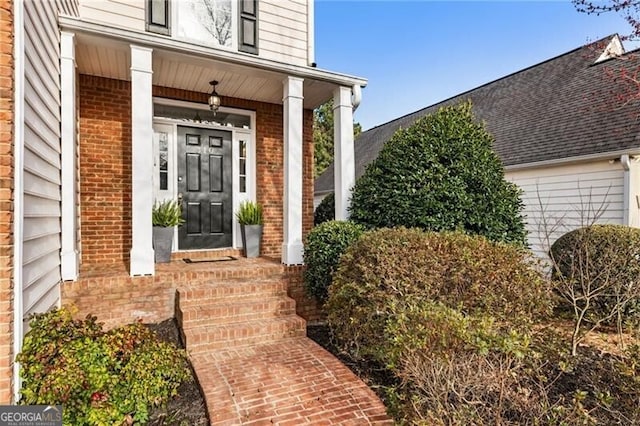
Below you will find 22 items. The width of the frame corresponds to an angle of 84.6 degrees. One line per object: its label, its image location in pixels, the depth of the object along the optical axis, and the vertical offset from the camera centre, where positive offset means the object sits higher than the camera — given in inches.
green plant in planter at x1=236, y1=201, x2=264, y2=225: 232.4 +2.1
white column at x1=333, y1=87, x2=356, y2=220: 214.4 +42.4
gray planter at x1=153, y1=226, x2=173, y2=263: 197.4 -13.5
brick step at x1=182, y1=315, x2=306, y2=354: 141.5 -48.9
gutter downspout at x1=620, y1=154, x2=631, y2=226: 242.5 +20.1
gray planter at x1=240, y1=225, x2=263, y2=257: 231.6 -13.9
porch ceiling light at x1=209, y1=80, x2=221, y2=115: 213.9 +72.8
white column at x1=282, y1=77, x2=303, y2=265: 196.7 +25.0
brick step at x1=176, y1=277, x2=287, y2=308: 158.7 -34.3
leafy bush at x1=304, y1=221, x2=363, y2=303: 172.6 -17.0
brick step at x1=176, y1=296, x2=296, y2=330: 150.0 -41.5
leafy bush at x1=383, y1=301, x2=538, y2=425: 77.3 -36.0
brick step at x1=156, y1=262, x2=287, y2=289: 168.4 -27.8
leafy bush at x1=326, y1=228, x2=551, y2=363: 115.4 -22.8
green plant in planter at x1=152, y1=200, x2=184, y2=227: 194.7 +2.1
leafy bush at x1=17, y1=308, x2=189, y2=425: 85.4 -39.1
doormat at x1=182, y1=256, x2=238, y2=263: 212.4 -25.8
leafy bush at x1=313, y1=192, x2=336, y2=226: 416.5 +9.0
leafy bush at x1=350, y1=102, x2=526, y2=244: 175.5 +17.0
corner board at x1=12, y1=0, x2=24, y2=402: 86.1 +10.5
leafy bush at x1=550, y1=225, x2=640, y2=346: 169.2 -23.0
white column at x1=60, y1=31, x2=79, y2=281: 149.9 +28.0
